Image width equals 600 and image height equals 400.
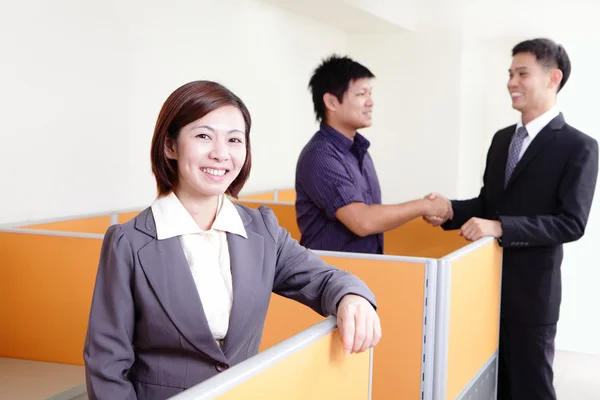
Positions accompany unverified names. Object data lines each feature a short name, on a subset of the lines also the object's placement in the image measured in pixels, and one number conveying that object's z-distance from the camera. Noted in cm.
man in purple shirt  245
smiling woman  122
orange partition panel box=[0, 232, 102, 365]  227
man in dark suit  261
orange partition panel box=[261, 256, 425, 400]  197
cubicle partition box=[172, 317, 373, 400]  92
